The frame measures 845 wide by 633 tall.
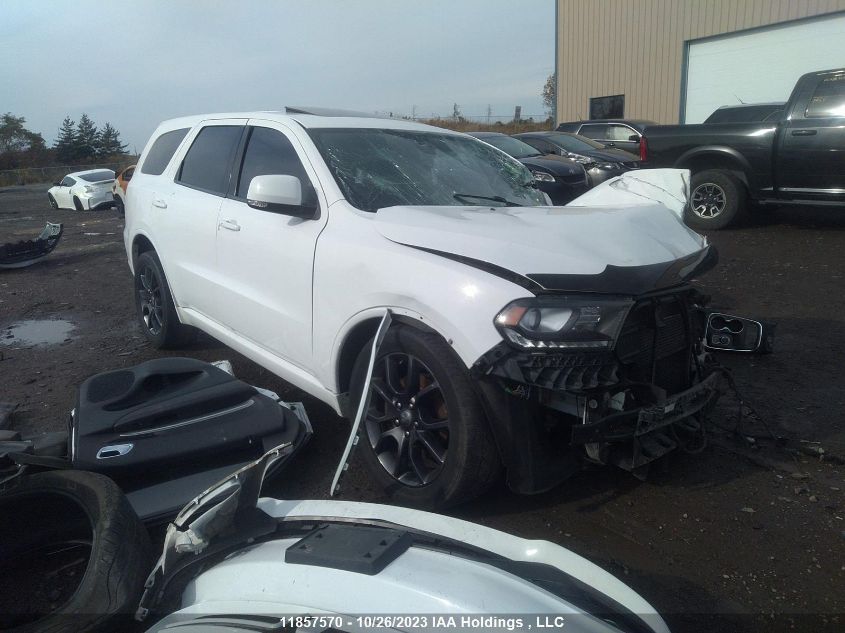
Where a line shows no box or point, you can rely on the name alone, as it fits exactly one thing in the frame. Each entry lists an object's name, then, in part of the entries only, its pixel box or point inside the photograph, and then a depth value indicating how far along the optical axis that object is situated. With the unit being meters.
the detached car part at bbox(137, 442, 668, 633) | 1.47
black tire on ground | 1.77
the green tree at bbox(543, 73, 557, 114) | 51.53
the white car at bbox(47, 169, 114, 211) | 20.98
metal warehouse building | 18.86
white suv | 2.65
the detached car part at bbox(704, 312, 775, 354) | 4.53
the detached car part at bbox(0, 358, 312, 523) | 3.04
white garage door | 18.48
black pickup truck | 8.92
